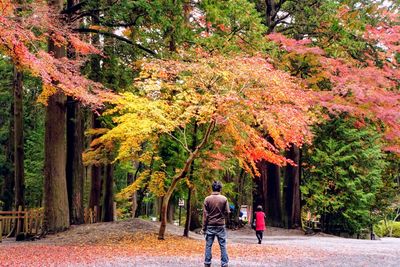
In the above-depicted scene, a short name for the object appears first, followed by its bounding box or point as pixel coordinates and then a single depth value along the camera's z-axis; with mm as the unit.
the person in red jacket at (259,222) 17234
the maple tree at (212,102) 13945
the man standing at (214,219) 8494
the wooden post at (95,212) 23672
